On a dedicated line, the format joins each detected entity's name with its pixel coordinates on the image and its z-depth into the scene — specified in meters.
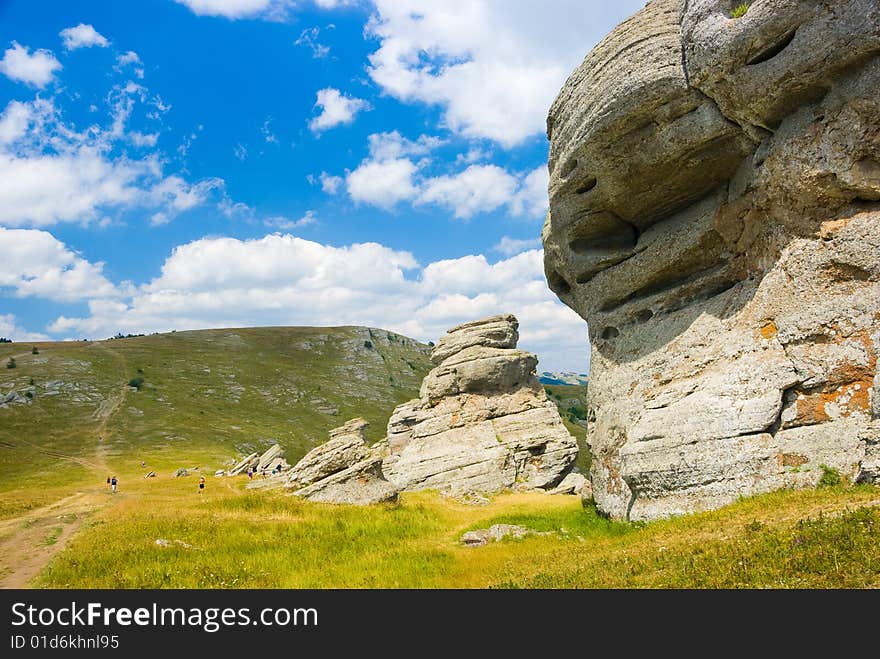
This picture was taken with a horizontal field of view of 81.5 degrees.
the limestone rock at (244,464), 90.12
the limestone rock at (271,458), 88.75
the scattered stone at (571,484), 47.89
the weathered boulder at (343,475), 38.53
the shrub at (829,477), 15.56
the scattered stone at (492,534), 23.36
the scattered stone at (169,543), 22.25
